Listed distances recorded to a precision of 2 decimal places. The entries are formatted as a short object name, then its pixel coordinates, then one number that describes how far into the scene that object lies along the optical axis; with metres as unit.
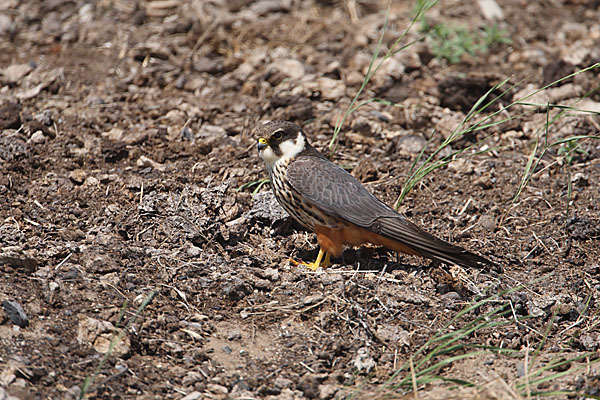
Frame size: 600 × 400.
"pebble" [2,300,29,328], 6.61
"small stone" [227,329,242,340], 7.18
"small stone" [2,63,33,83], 12.02
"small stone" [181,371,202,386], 6.50
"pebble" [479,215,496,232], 9.51
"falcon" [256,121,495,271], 8.30
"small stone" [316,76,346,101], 12.08
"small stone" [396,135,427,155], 11.02
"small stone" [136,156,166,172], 10.30
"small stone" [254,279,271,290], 7.94
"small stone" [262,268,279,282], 8.18
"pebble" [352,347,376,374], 6.91
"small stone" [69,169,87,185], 9.69
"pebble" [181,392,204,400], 6.26
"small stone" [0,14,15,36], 13.54
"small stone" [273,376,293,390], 6.61
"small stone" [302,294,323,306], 7.61
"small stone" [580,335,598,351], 7.41
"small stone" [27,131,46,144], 10.38
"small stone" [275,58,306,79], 12.53
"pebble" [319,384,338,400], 6.50
